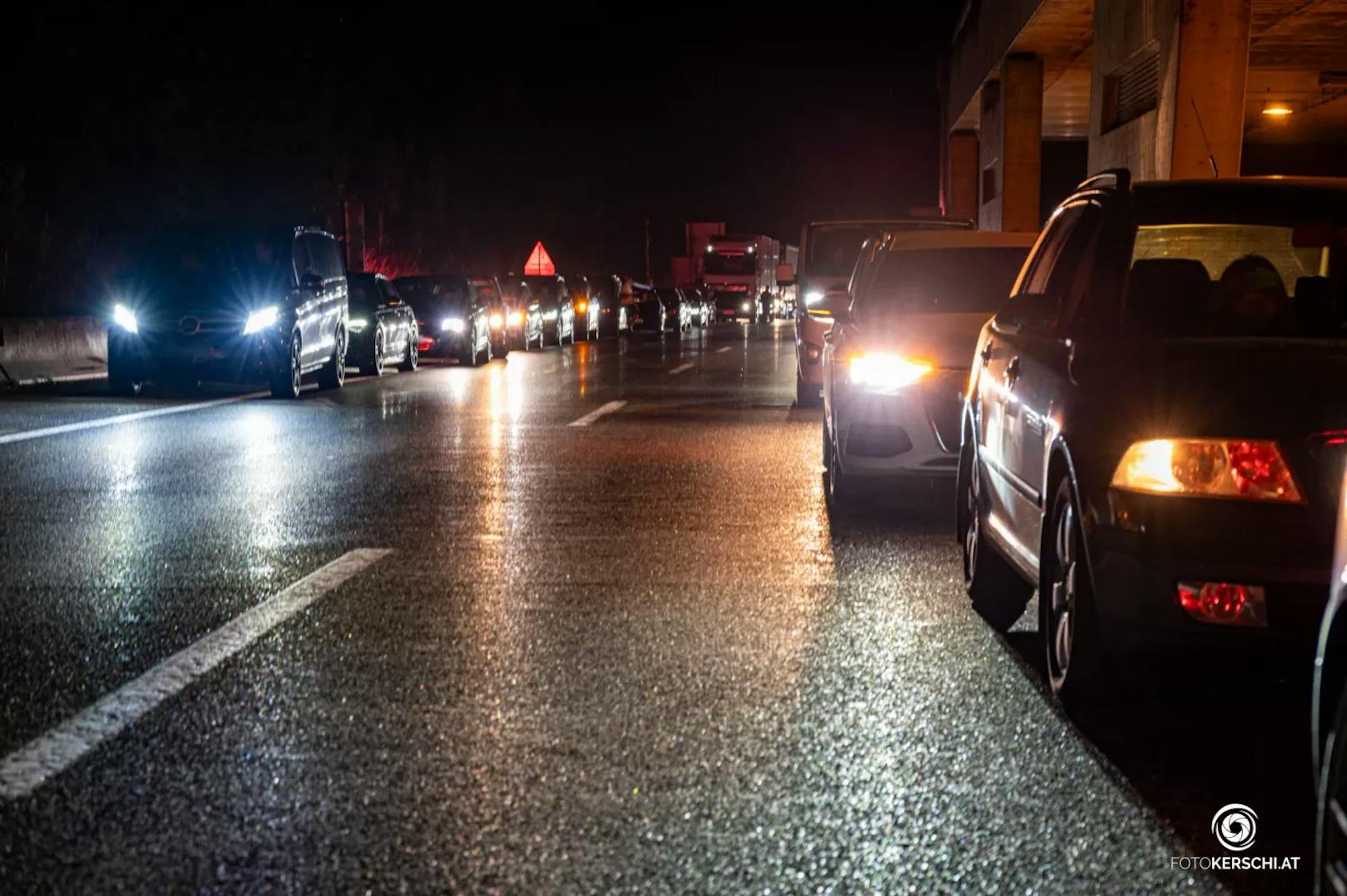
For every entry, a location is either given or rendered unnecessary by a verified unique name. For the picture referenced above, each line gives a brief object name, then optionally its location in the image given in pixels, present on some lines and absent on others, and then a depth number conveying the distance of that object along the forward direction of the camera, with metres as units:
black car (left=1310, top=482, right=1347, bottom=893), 3.19
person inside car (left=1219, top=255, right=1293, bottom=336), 6.21
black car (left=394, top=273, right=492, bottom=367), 29.66
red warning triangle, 49.00
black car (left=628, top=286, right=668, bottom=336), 51.84
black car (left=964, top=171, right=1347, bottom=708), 4.66
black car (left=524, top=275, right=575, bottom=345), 39.03
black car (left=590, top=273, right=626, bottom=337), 48.31
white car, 9.87
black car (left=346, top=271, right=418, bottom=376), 24.84
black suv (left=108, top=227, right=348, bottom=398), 20.17
